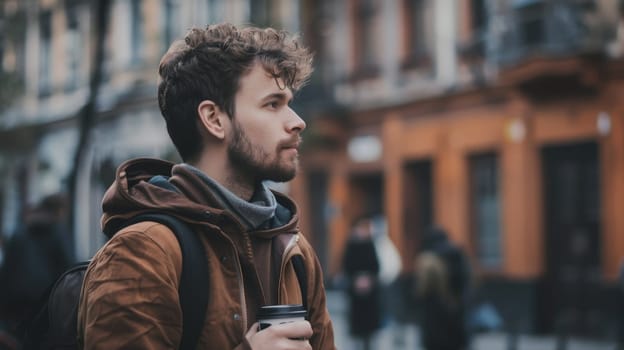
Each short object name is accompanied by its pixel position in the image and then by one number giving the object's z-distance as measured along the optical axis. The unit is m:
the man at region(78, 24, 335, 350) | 2.71
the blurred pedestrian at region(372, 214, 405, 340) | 18.90
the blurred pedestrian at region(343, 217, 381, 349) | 16.75
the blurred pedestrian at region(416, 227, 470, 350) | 12.25
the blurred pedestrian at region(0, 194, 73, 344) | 8.55
